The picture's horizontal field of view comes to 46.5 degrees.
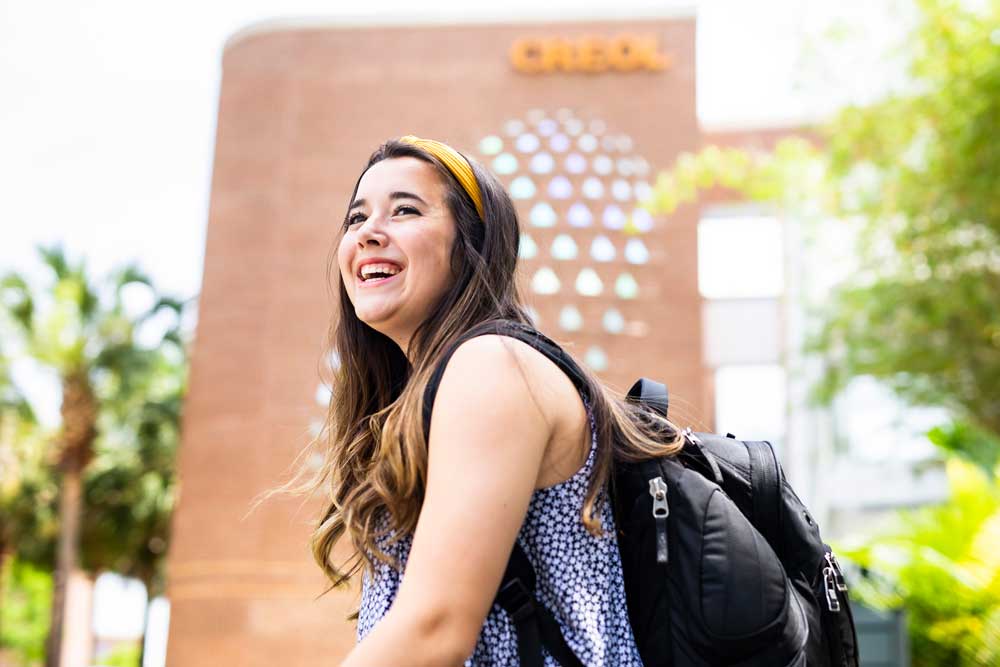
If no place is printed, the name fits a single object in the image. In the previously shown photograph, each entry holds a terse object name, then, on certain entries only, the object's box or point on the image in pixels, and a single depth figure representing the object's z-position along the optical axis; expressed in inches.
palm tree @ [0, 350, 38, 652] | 915.6
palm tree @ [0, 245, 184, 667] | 783.7
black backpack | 56.3
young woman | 51.8
